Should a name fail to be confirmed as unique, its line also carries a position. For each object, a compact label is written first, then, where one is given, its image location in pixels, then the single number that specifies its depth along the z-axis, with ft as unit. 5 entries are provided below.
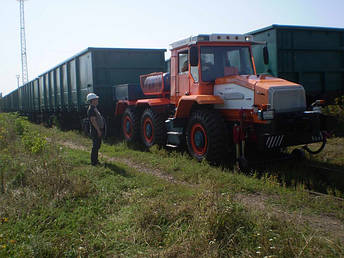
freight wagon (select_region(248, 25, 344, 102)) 33.78
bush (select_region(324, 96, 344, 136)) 32.63
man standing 24.80
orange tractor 21.31
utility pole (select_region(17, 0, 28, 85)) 151.53
